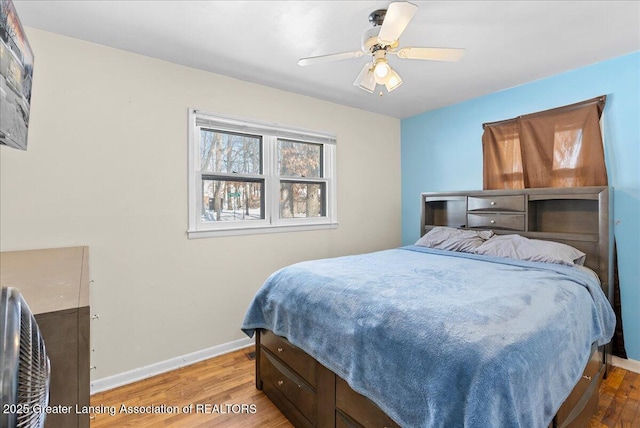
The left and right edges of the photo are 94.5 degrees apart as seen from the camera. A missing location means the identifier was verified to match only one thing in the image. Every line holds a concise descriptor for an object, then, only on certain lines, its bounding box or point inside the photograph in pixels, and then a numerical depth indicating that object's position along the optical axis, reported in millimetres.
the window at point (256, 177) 2730
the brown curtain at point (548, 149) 2561
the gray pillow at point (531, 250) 2260
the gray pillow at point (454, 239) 2812
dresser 944
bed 1039
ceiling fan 1586
